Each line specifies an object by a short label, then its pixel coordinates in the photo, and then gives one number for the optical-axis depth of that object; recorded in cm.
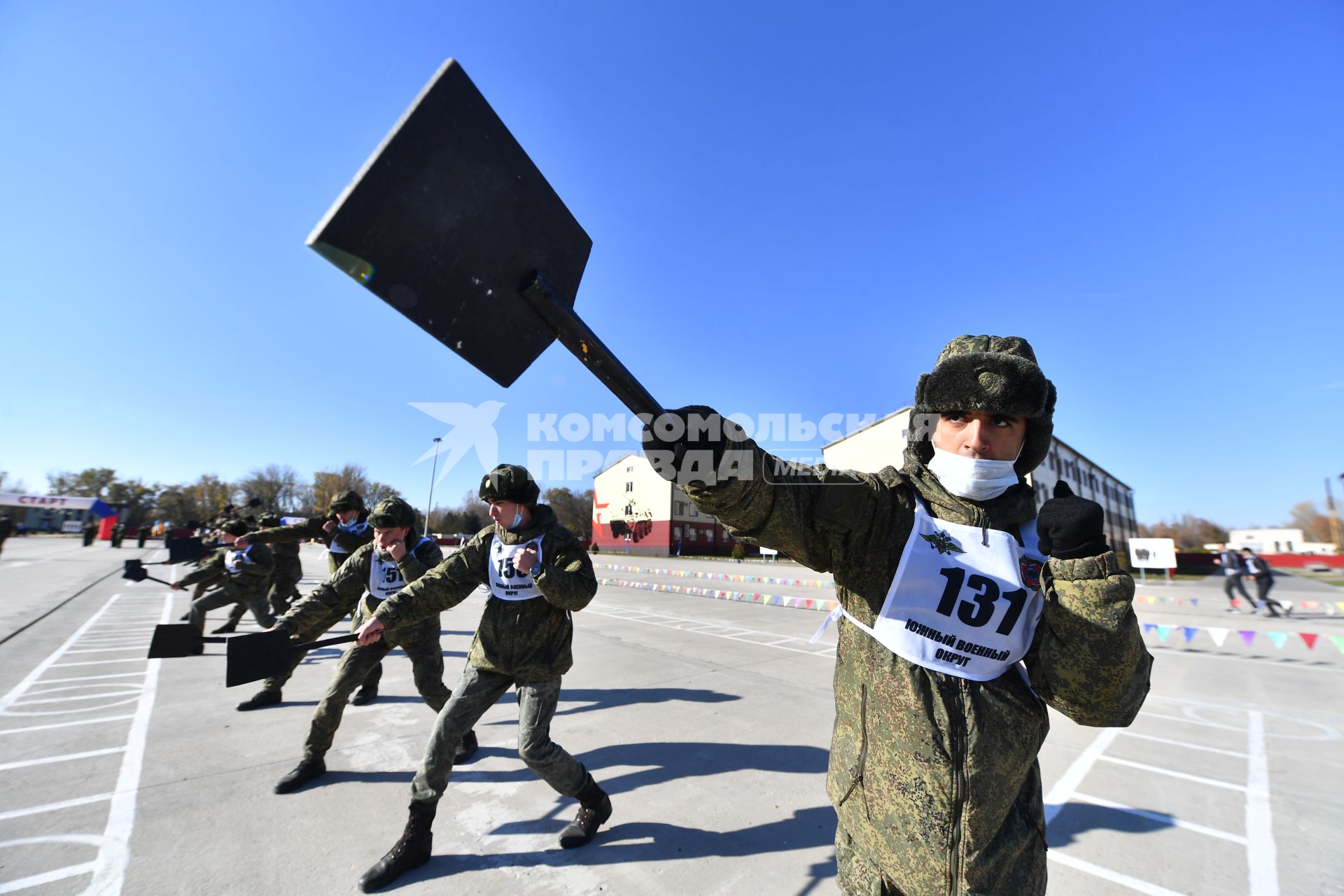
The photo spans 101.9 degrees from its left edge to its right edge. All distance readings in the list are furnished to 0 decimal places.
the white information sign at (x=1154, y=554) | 2077
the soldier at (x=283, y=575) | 866
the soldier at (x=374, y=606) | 393
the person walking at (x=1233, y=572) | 1491
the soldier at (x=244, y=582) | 728
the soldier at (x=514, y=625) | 310
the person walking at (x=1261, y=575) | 1397
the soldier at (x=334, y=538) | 455
